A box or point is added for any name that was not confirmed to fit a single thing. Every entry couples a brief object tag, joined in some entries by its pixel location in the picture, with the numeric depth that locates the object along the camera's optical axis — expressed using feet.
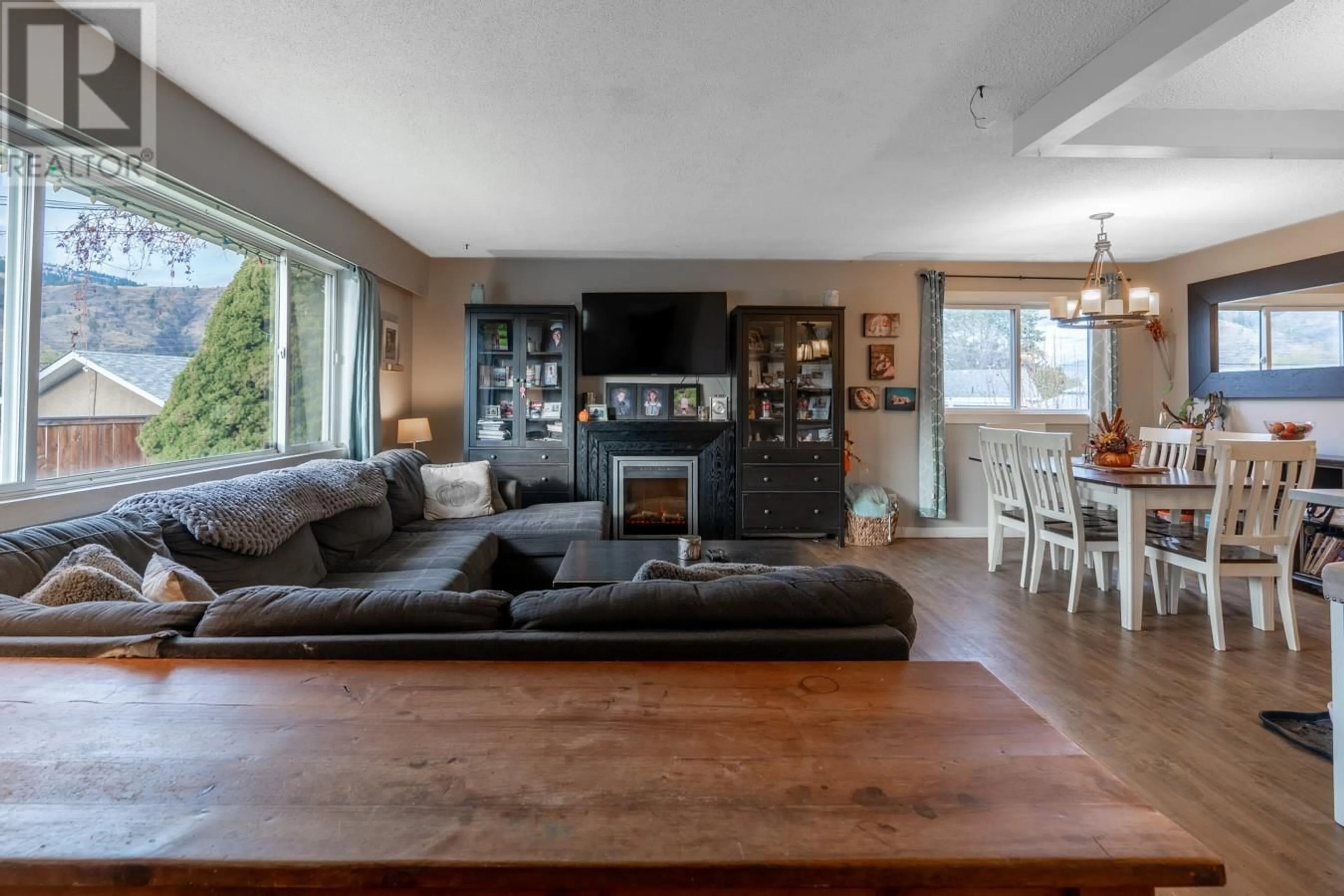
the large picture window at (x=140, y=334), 6.67
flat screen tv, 16.19
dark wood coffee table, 8.36
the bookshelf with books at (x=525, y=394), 15.74
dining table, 9.70
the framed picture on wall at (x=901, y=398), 17.15
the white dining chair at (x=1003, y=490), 12.16
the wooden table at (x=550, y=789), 1.99
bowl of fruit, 11.98
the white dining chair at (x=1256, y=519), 8.91
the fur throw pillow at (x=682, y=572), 4.71
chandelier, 11.59
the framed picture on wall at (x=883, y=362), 17.03
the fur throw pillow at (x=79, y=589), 4.43
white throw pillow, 12.75
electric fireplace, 15.76
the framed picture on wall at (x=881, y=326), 17.01
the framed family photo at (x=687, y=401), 16.83
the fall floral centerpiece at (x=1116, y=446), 11.66
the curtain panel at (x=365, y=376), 13.08
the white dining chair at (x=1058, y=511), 10.53
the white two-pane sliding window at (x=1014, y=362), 17.37
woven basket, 16.17
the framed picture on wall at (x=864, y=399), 17.07
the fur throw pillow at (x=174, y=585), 4.65
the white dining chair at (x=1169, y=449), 12.80
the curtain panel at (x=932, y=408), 16.62
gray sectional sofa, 3.70
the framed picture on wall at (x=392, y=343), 14.84
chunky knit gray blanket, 6.93
